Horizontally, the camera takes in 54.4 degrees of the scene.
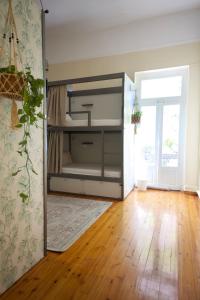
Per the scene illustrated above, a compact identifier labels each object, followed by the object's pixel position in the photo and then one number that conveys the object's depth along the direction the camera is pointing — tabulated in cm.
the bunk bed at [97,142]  328
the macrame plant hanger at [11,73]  108
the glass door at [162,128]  374
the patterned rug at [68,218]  200
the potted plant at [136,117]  365
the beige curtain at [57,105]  351
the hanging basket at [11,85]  107
